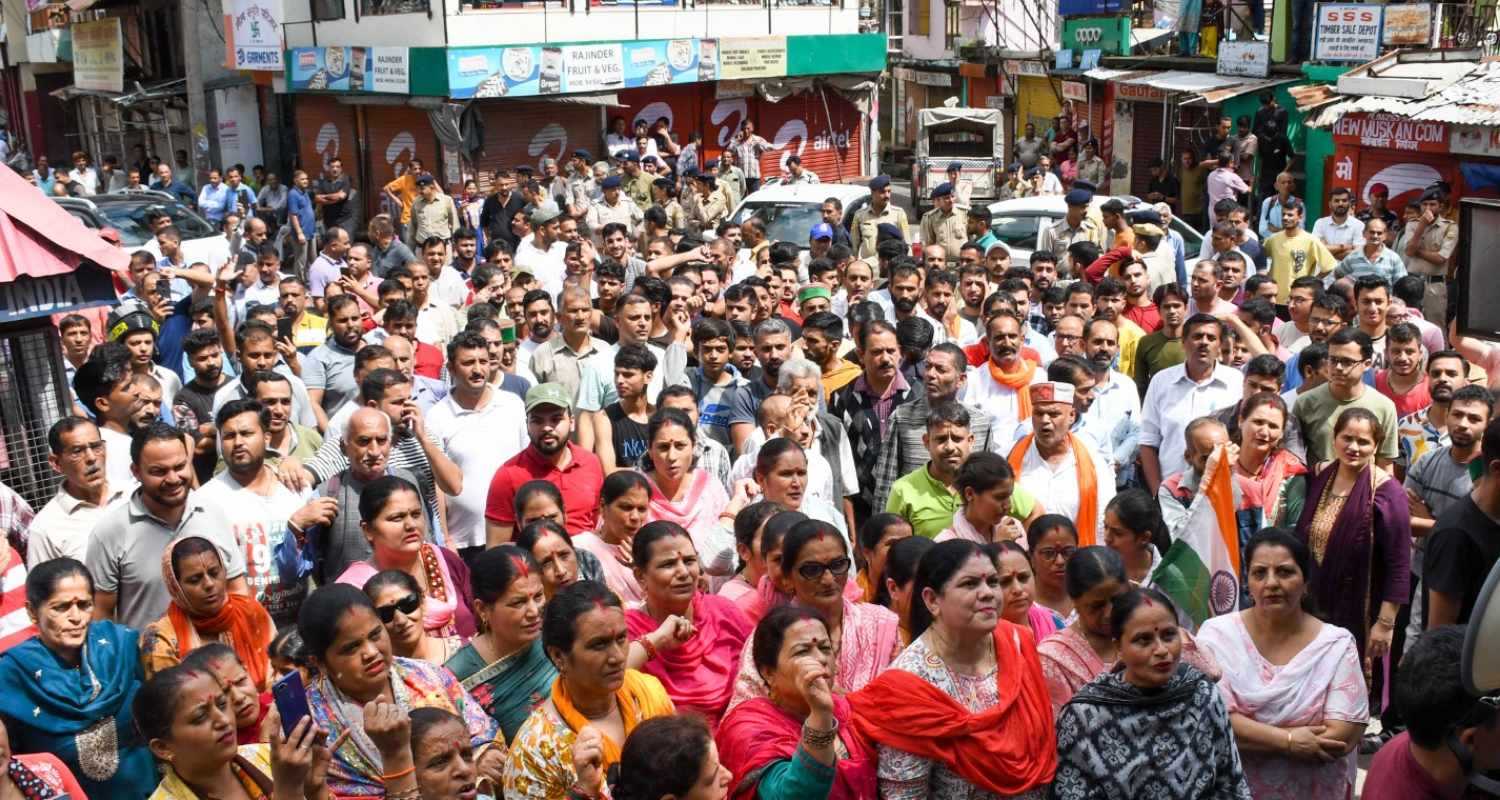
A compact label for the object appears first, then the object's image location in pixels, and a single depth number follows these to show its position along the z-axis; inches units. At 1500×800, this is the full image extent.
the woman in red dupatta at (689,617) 185.5
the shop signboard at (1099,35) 1033.5
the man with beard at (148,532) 212.2
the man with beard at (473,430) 273.1
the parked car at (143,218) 641.6
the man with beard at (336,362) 325.7
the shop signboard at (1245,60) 857.5
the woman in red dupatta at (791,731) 151.3
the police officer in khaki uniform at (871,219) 570.3
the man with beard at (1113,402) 303.6
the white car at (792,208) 624.1
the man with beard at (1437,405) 272.1
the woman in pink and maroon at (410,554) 205.8
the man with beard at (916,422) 280.1
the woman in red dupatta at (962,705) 160.7
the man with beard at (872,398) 291.9
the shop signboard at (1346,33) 754.8
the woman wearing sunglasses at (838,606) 184.7
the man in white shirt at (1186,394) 296.5
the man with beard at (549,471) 249.3
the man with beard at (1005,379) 299.4
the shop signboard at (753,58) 1005.2
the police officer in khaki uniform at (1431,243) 512.4
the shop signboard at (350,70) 874.8
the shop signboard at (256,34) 967.0
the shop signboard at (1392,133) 647.8
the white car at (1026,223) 605.9
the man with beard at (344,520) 223.9
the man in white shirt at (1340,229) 517.0
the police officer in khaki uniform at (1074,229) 492.1
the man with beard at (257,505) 222.2
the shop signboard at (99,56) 1157.7
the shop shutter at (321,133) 963.3
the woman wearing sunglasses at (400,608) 184.5
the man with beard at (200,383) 296.5
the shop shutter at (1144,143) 988.6
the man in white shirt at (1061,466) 246.7
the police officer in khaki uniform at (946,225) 561.6
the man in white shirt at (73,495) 226.5
